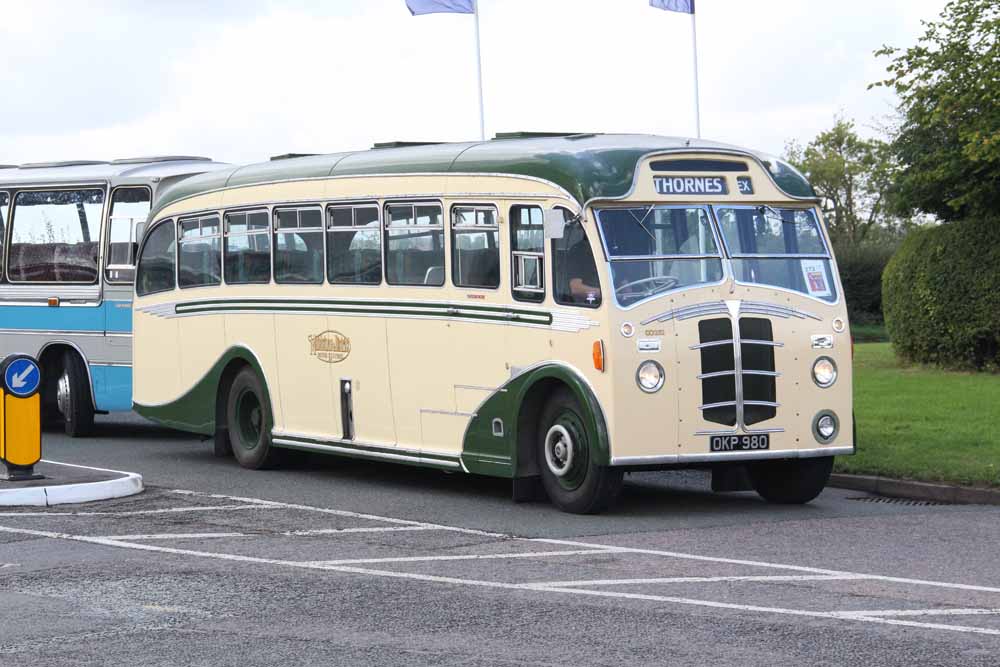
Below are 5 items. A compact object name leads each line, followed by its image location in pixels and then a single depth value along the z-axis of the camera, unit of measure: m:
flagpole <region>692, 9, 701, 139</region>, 27.36
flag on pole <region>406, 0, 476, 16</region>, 30.84
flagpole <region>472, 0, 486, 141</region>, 31.66
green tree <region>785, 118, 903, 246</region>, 70.25
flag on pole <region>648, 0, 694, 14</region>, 29.16
